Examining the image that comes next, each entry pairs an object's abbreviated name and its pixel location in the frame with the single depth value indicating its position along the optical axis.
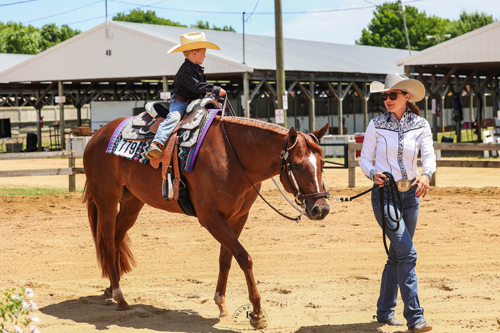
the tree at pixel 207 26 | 111.56
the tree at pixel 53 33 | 81.06
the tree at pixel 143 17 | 108.38
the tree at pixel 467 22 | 91.31
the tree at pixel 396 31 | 87.56
